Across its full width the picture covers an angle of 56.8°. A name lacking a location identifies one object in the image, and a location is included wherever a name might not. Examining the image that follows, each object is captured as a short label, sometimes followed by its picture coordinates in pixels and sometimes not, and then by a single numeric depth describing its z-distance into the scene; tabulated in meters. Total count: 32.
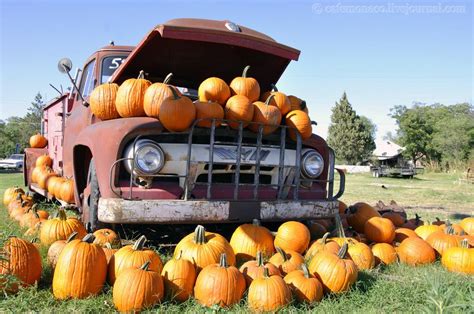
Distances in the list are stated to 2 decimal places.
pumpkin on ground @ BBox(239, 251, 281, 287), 3.27
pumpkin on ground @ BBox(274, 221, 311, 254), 4.20
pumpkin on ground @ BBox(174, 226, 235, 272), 3.48
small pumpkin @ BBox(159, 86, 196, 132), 3.91
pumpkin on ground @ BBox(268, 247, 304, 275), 3.54
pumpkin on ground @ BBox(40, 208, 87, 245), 4.23
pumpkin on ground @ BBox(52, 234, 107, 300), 3.08
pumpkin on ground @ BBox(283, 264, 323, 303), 3.15
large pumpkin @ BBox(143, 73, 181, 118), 4.12
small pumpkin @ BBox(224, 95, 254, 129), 4.23
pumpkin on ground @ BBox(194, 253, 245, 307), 3.02
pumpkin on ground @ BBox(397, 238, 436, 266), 4.42
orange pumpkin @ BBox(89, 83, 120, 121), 4.62
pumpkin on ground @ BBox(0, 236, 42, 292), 3.13
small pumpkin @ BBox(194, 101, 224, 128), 4.09
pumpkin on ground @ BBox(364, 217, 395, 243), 4.88
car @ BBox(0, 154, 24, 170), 34.72
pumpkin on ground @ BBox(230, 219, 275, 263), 4.05
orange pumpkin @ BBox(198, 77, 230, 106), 4.39
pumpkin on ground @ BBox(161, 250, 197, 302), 3.13
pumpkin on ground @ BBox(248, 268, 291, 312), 2.94
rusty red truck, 3.81
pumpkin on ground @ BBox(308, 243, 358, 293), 3.37
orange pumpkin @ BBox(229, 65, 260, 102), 4.60
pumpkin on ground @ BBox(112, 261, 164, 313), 2.88
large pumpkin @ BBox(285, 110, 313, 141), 4.59
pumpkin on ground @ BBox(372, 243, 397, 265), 4.41
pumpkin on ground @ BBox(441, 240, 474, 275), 4.18
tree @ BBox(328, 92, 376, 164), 65.81
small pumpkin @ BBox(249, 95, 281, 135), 4.33
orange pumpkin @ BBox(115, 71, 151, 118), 4.35
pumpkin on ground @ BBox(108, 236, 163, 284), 3.28
